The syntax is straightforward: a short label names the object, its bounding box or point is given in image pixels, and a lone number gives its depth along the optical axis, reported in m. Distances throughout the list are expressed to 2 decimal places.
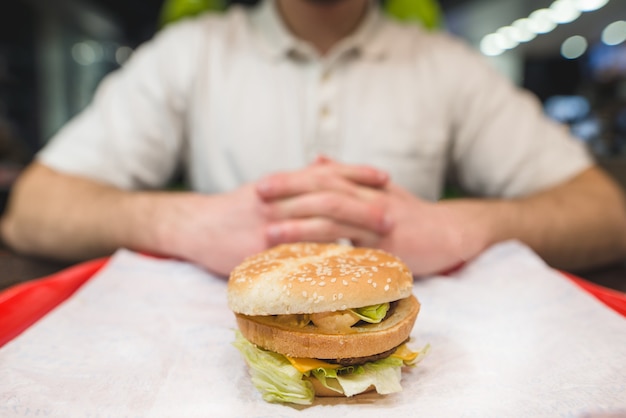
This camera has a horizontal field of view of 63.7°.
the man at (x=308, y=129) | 0.52
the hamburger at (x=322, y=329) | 0.25
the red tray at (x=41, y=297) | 0.33
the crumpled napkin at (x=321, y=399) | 0.24
